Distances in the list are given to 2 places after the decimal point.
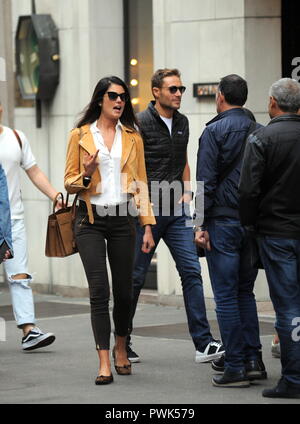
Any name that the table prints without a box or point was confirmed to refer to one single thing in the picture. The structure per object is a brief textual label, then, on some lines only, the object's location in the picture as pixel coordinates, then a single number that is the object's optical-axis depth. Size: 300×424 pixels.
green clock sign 17.95
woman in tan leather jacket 10.85
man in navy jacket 10.62
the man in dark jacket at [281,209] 9.88
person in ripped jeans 12.96
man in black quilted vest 12.07
